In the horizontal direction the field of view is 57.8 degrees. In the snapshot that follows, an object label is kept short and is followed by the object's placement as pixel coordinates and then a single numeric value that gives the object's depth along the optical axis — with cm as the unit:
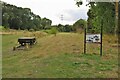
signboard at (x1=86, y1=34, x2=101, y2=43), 438
